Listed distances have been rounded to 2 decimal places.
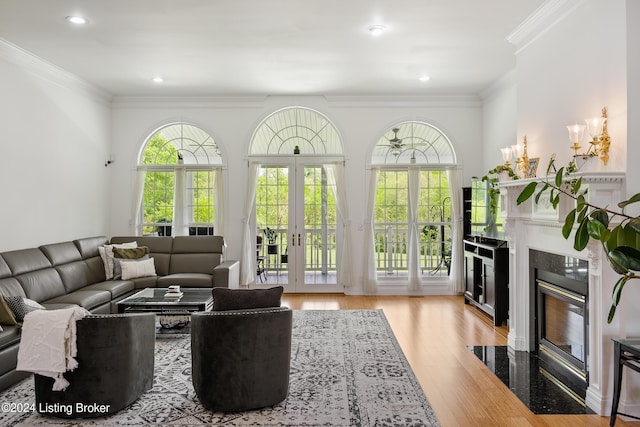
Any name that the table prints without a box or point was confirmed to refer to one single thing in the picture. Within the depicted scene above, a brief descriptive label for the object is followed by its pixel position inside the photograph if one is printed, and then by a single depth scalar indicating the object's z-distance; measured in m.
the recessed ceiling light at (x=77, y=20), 4.12
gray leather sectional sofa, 4.31
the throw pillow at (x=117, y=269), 5.90
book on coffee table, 4.75
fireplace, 3.04
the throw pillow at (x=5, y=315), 3.55
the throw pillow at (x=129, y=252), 6.02
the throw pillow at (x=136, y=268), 5.84
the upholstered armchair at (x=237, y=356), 2.94
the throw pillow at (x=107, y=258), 5.91
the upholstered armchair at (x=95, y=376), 2.88
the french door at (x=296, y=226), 7.32
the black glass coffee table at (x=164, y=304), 4.56
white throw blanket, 2.78
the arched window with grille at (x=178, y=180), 7.29
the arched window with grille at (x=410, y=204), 7.27
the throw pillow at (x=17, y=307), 3.65
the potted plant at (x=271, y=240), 7.35
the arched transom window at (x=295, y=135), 7.32
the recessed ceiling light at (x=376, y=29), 4.33
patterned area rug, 2.91
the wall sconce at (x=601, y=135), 3.15
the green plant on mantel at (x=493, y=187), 4.52
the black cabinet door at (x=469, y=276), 6.25
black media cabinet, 5.34
